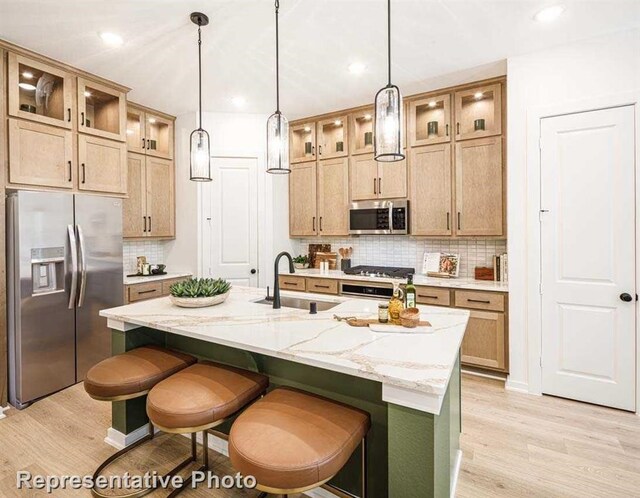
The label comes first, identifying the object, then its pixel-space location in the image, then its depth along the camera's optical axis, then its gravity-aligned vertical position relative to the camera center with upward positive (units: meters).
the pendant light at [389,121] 1.66 +0.61
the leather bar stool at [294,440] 1.14 -0.70
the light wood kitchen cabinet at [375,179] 3.92 +0.79
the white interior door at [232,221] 4.38 +0.33
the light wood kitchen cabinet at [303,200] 4.53 +0.62
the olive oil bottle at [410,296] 1.88 -0.28
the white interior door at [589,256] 2.66 -0.10
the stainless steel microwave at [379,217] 3.90 +0.33
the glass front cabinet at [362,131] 4.16 +1.43
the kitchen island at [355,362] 1.24 -0.49
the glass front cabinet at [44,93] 2.95 +1.43
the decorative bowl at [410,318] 1.76 -0.38
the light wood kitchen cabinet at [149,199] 4.07 +0.60
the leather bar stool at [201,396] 1.47 -0.69
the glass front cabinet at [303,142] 4.55 +1.42
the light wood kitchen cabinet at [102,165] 3.30 +0.84
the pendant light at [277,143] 2.02 +0.62
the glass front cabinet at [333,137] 4.29 +1.42
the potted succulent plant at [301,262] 4.70 -0.22
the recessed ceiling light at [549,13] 2.35 +1.62
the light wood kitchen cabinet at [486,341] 3.16 -0.91
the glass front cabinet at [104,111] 3.40 +1.46
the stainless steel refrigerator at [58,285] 2.78 -0.32
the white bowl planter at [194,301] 2.19 -0.35
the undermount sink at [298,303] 2.46 -0.42
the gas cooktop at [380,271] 3.84 -0.30
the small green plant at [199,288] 2.23 -0.27
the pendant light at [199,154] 2.37 +0.64
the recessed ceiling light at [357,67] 3.14 +1.66
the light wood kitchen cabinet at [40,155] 2.80 +0.81
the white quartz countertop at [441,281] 3.26 -0.38
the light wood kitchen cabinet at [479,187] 3.37 +0.58
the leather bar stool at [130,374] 1.76 -0.68
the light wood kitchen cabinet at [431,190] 3.65 +0.60
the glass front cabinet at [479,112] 3.37 +1.39
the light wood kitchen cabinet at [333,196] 4.30 +0.63
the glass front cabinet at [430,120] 3.63 +1.39
